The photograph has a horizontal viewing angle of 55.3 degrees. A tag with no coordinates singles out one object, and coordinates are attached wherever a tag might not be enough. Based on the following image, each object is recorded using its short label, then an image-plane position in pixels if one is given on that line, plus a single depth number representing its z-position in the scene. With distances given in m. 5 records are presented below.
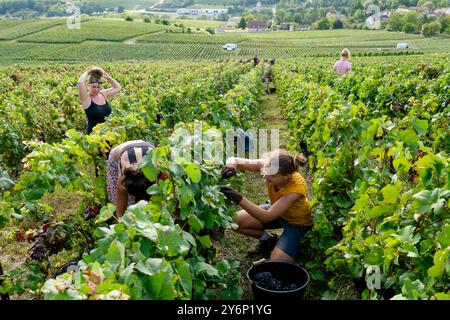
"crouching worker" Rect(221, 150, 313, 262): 3.60
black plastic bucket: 3.00
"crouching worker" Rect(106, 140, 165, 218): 3.07
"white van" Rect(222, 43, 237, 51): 63.69
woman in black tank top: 5.19
